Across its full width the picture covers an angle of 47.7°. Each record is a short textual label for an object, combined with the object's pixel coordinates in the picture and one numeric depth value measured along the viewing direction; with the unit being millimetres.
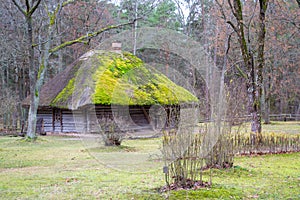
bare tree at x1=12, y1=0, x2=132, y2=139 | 14805
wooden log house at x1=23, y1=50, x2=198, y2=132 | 17641
